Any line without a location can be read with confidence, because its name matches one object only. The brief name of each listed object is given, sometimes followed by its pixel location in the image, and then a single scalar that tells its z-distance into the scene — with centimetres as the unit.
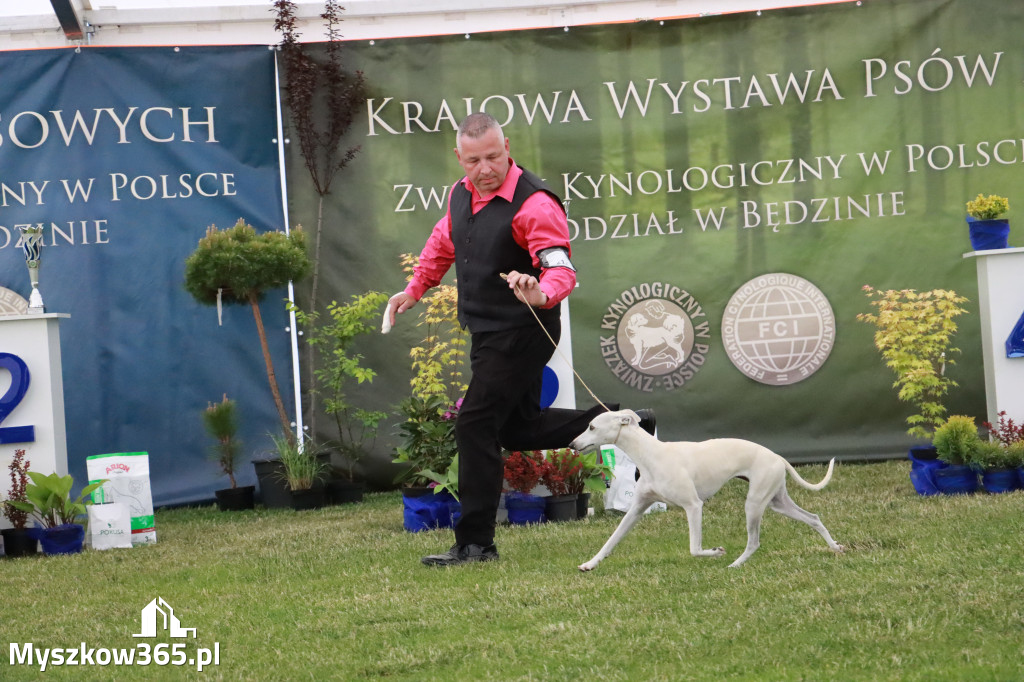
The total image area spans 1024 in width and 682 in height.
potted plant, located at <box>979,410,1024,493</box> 1151
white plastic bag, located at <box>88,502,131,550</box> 1226
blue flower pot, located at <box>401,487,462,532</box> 1190
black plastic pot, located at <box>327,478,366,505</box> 1517
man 885
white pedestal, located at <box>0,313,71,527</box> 1299
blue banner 1593
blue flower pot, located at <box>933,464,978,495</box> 1166
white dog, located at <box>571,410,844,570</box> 831
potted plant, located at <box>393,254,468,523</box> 1198
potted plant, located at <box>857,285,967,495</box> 1380
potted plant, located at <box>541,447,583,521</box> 1181
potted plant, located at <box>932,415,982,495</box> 1157
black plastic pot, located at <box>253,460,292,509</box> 1510
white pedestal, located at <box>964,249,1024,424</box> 1241
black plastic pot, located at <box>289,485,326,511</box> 1472
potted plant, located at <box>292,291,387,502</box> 1495
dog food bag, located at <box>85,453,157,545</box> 1261
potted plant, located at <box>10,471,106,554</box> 1205
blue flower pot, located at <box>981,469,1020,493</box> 1155
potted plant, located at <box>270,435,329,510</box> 1474
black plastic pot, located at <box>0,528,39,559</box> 1223
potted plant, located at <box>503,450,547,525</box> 1176
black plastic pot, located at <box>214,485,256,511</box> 1531
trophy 1345
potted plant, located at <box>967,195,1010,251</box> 1283
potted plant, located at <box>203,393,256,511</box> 1535
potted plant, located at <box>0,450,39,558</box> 1224
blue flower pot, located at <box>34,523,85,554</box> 1204
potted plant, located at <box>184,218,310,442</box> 1442
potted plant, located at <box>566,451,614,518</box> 1204
